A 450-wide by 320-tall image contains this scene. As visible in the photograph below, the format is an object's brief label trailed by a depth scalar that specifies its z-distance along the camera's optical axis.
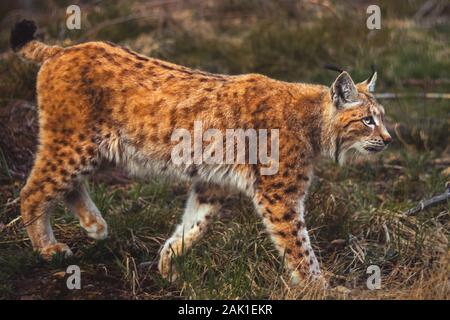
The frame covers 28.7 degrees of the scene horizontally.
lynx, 5.47
